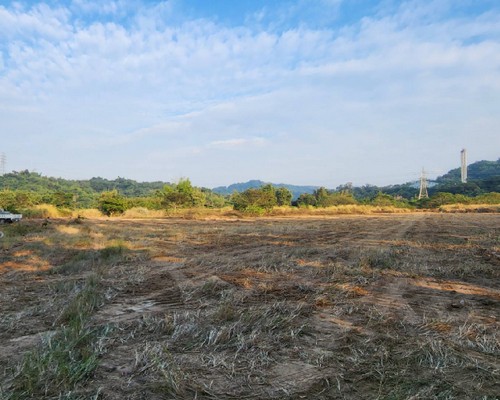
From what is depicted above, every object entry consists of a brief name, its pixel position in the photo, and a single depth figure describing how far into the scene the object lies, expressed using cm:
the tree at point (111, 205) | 3388
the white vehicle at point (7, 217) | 2005
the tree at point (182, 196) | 3866
